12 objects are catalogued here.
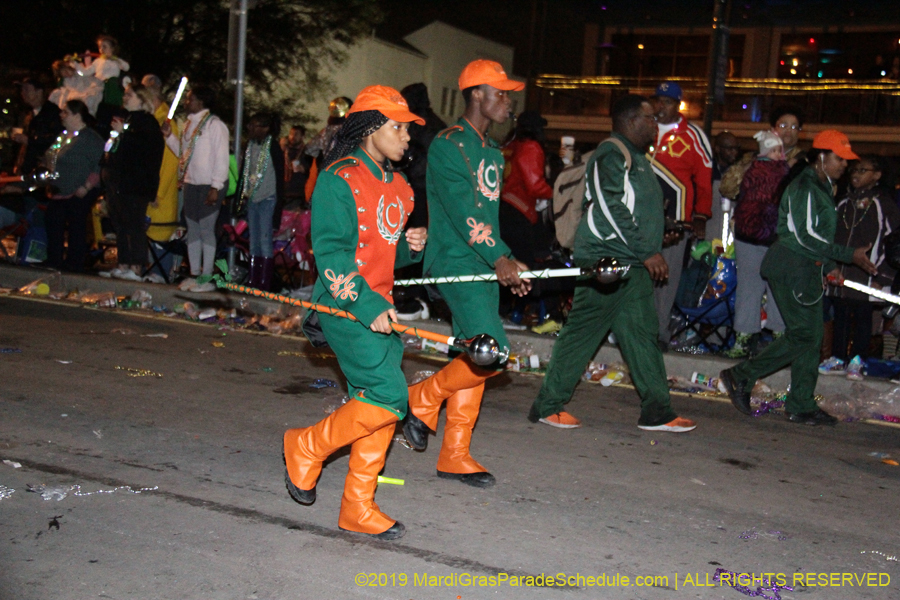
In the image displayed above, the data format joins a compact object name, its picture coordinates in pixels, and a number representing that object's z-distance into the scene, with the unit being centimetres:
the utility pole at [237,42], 1055
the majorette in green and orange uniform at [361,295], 393
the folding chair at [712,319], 876
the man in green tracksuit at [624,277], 578
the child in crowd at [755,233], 792
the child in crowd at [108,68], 1315
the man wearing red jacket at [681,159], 765
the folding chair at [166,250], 1095
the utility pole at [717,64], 1149
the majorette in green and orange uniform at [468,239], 471
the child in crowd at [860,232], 842
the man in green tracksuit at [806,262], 643
